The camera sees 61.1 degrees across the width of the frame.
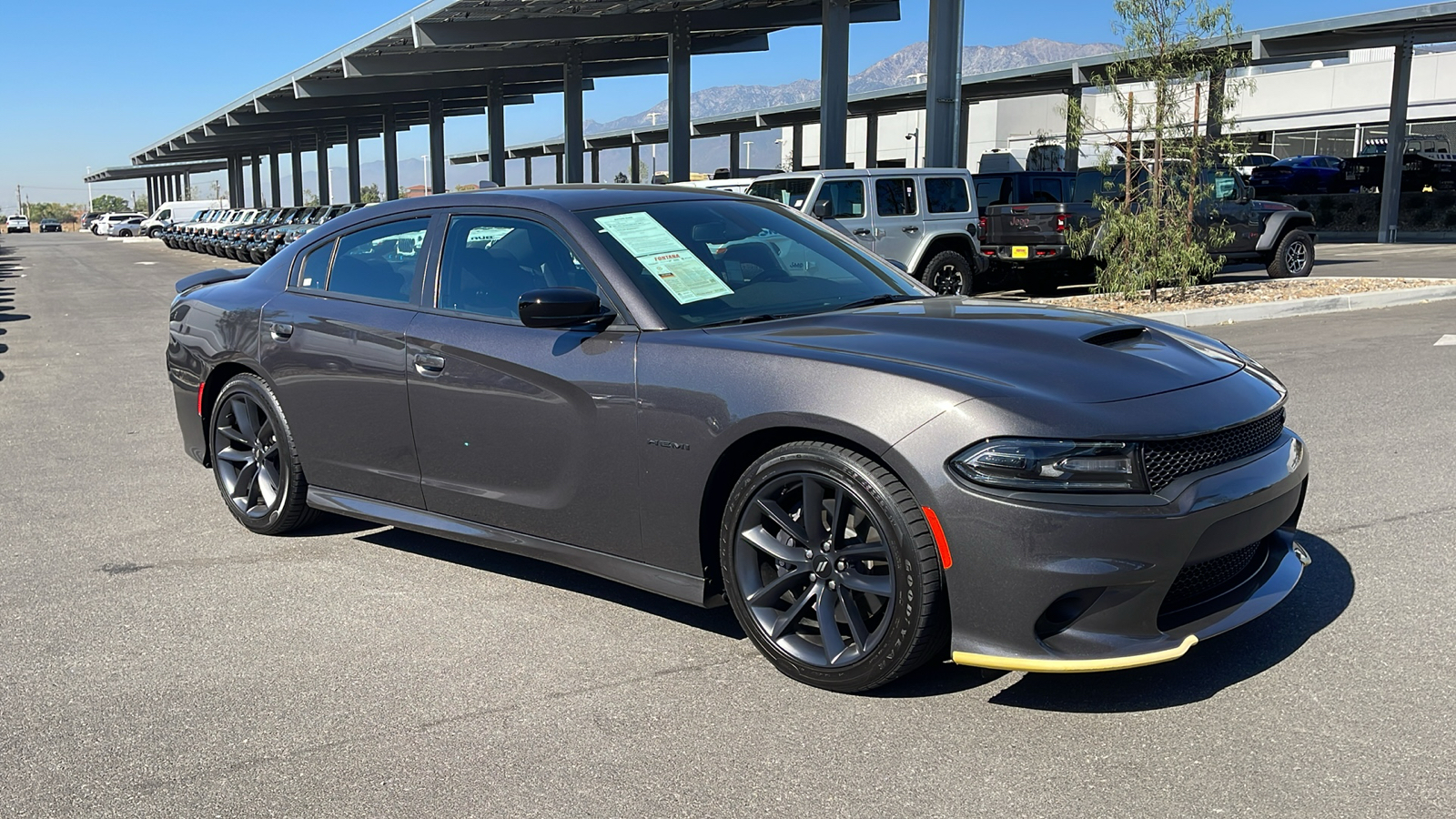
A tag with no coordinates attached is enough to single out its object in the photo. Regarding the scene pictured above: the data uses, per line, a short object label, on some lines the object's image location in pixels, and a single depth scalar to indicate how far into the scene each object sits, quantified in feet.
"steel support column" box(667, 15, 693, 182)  108.47
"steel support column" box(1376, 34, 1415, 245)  97.71
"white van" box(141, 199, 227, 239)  200.03
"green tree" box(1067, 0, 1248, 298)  46.85
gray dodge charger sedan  10.60
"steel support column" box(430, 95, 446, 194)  157.38
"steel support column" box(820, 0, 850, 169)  89.81
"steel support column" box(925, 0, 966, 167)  72.28
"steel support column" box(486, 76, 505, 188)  145.38
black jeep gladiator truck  52.70
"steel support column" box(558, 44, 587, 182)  122.21
